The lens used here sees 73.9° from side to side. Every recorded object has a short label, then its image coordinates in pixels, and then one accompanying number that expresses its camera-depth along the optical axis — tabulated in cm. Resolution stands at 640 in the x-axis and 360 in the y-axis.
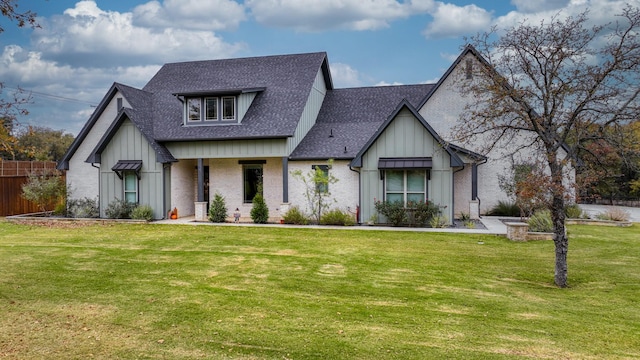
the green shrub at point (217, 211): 1941
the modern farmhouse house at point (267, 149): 1809
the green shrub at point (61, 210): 2125
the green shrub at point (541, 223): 1448
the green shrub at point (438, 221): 1723
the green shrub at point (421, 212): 1725
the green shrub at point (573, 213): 1853
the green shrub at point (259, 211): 1923
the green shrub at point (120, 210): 2002
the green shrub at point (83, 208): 2083
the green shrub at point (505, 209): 1996
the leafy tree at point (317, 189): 1920
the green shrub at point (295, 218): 1861
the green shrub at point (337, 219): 1797
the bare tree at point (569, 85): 892
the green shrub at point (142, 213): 1945
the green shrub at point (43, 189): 2056
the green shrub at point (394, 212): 1739
